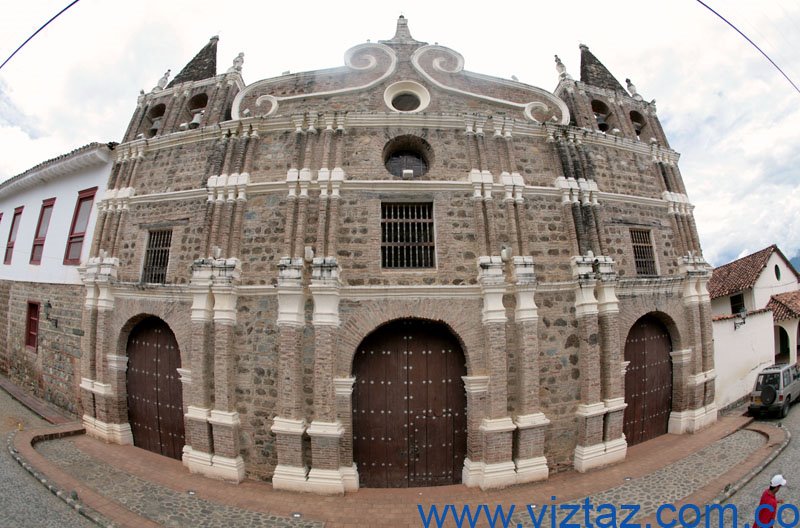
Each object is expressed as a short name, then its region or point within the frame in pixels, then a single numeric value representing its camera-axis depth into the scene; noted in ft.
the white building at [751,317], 38.81
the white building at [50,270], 35.58
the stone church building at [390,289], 24.72
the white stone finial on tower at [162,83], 36.63
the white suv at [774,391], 34.12
